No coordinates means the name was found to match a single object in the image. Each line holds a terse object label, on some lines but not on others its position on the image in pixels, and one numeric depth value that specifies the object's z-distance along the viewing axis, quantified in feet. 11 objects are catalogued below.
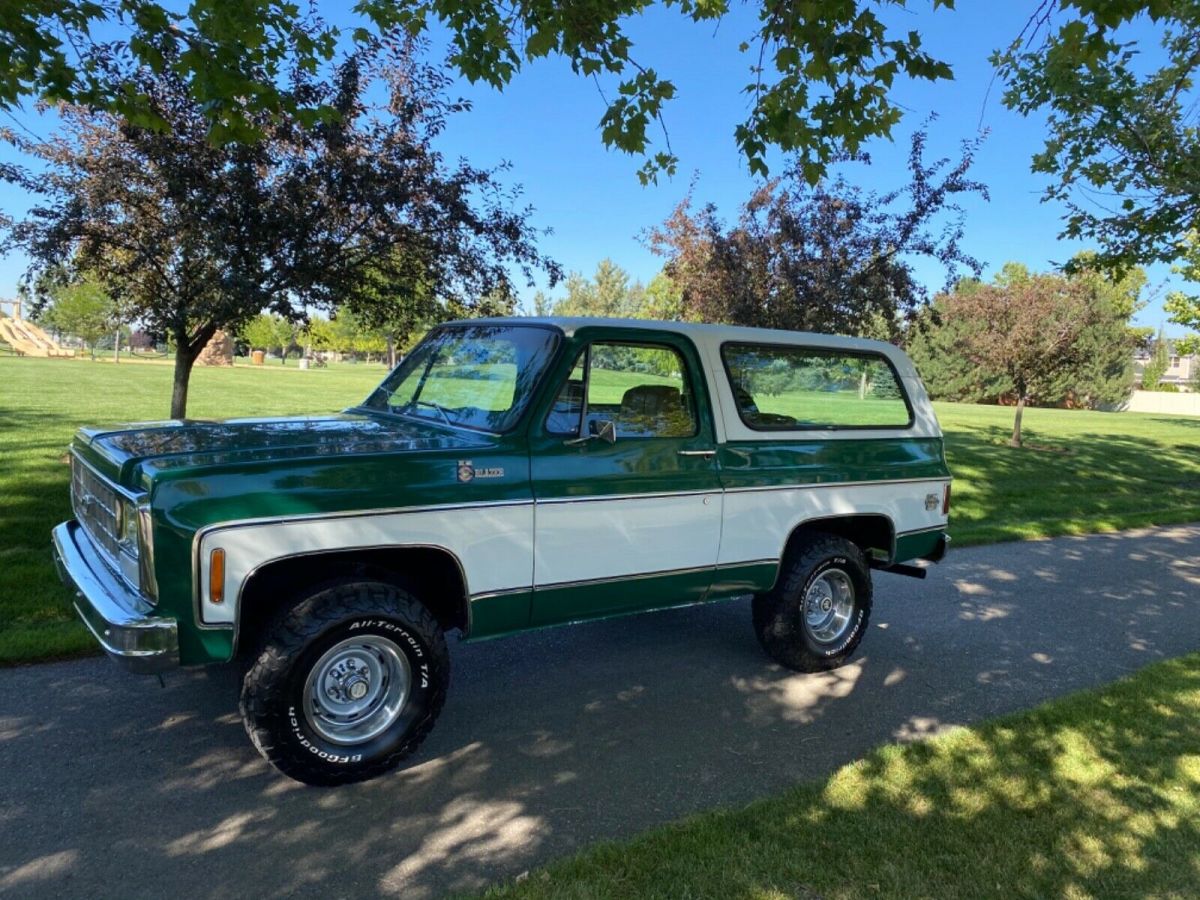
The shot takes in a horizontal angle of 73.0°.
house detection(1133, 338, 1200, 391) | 204.29
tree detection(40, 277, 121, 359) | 145.16
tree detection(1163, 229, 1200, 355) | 88.74
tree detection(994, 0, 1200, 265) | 34.63
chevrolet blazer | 10.32
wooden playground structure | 175.63
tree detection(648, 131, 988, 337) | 37.81
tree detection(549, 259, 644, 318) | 210.18
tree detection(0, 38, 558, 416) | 21.98
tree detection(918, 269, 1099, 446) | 67.46
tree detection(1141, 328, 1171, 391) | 222.28
